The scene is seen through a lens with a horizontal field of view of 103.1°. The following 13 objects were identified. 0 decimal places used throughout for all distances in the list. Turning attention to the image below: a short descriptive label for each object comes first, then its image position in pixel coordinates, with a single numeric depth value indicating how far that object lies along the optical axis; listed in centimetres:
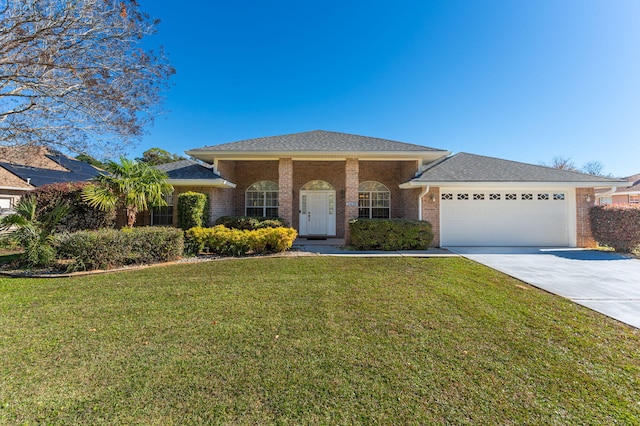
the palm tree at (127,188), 820
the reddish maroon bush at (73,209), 915
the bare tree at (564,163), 3781
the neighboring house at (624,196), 2209
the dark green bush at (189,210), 960
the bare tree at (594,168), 3969
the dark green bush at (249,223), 1016
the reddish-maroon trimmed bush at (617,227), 917
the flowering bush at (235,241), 870
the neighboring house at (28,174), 1108
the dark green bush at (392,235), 957
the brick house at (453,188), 1046
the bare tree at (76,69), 605
